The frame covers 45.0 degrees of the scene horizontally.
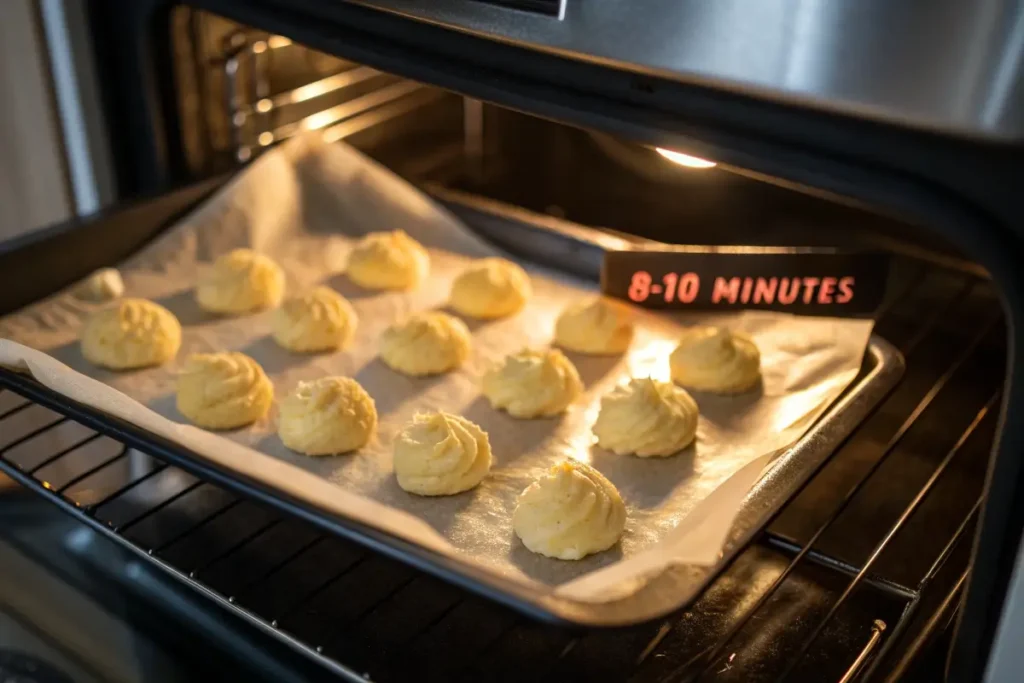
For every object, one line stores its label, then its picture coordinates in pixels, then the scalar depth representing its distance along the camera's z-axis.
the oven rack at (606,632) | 0.43
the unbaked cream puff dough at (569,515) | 0.45
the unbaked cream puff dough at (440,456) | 0.48
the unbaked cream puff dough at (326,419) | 0.51
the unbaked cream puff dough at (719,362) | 0.54
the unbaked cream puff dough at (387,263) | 0.63
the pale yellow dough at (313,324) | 0.58
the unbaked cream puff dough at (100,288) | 0.60
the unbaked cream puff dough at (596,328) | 0.58
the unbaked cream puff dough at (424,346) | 0.57
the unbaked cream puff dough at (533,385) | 0.54
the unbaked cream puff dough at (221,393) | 0.52
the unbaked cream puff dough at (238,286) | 0.60
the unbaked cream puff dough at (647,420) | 0.50
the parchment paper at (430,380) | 0.44
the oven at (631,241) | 0.35
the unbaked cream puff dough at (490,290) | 0.61
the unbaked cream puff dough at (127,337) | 0.55
